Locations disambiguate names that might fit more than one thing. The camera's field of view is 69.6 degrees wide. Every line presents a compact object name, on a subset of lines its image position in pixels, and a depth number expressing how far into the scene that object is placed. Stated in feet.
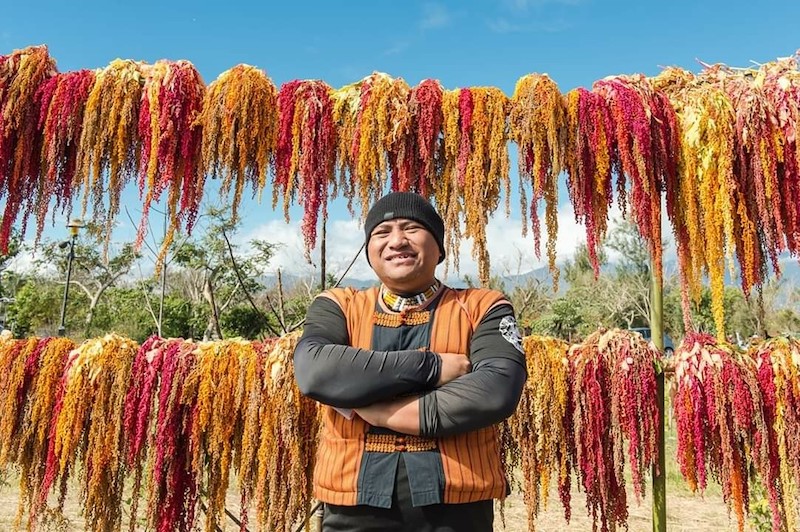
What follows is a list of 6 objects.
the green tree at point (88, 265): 71.76
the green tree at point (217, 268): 43.20
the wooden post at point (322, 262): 10.28
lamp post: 8.87
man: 4.54
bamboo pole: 7.92
